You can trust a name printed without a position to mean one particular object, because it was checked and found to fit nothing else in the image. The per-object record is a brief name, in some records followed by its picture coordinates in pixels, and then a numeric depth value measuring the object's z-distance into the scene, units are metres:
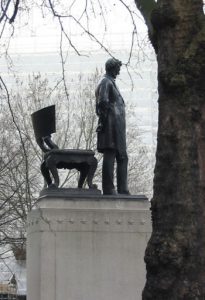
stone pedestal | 9.76
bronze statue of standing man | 10.80
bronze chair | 10.39
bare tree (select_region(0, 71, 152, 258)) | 27.48
